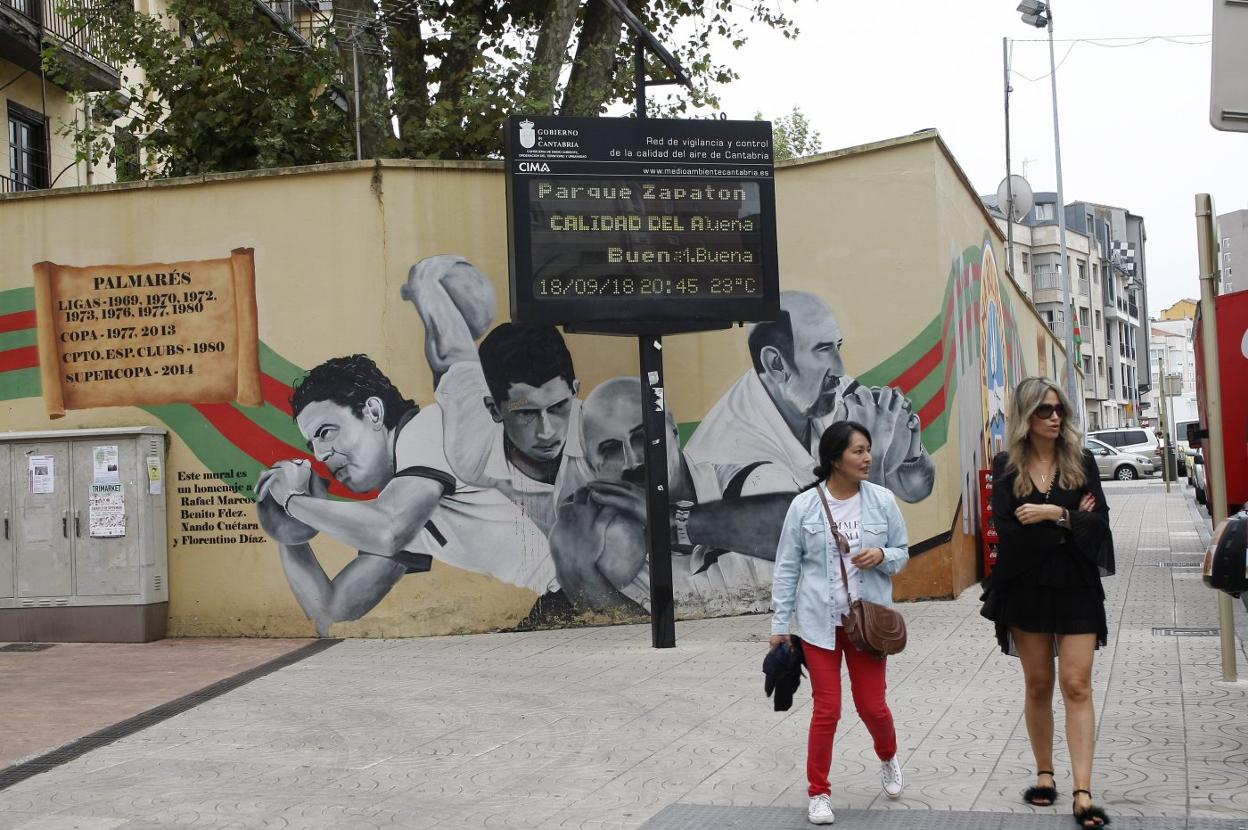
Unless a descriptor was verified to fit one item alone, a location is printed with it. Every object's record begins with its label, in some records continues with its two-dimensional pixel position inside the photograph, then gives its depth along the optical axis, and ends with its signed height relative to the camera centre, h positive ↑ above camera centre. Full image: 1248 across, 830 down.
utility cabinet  12.54 -0.82
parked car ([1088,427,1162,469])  47.88 -1.29
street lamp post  42.75 +8.98
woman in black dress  5.69 -0.63
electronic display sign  10.88 +1.55
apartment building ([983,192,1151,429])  77.06 +6.75
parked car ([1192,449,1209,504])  25.69 -1.52
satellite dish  32.50 +4.87
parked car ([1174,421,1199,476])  40.25 -1.62
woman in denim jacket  5.99 -0.69
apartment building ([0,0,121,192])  22.50 +5.99
